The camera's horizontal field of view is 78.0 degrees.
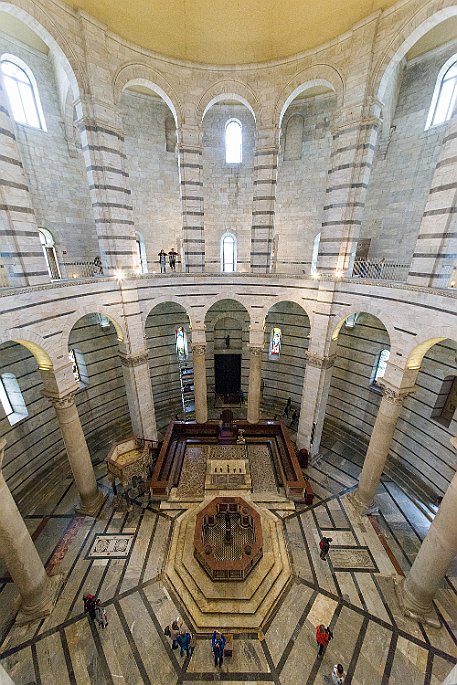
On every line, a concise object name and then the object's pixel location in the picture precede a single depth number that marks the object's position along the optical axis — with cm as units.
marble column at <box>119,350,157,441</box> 1218
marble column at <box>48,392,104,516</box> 954
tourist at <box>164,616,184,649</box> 692
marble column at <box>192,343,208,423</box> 1373
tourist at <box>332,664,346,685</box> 624
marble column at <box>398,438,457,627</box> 695
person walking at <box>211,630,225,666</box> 655
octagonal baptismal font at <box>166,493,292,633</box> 766
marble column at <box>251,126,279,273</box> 1134
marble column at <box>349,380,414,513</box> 951
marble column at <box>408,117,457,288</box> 768
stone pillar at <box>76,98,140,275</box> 966
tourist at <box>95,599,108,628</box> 731
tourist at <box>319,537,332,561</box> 885
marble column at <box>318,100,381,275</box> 986
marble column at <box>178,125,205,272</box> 1129
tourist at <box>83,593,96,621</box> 733
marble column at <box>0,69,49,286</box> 746
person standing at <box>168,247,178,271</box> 1317
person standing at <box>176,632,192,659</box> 673
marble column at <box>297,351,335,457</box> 1223
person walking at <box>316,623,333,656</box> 681
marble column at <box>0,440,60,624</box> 685
